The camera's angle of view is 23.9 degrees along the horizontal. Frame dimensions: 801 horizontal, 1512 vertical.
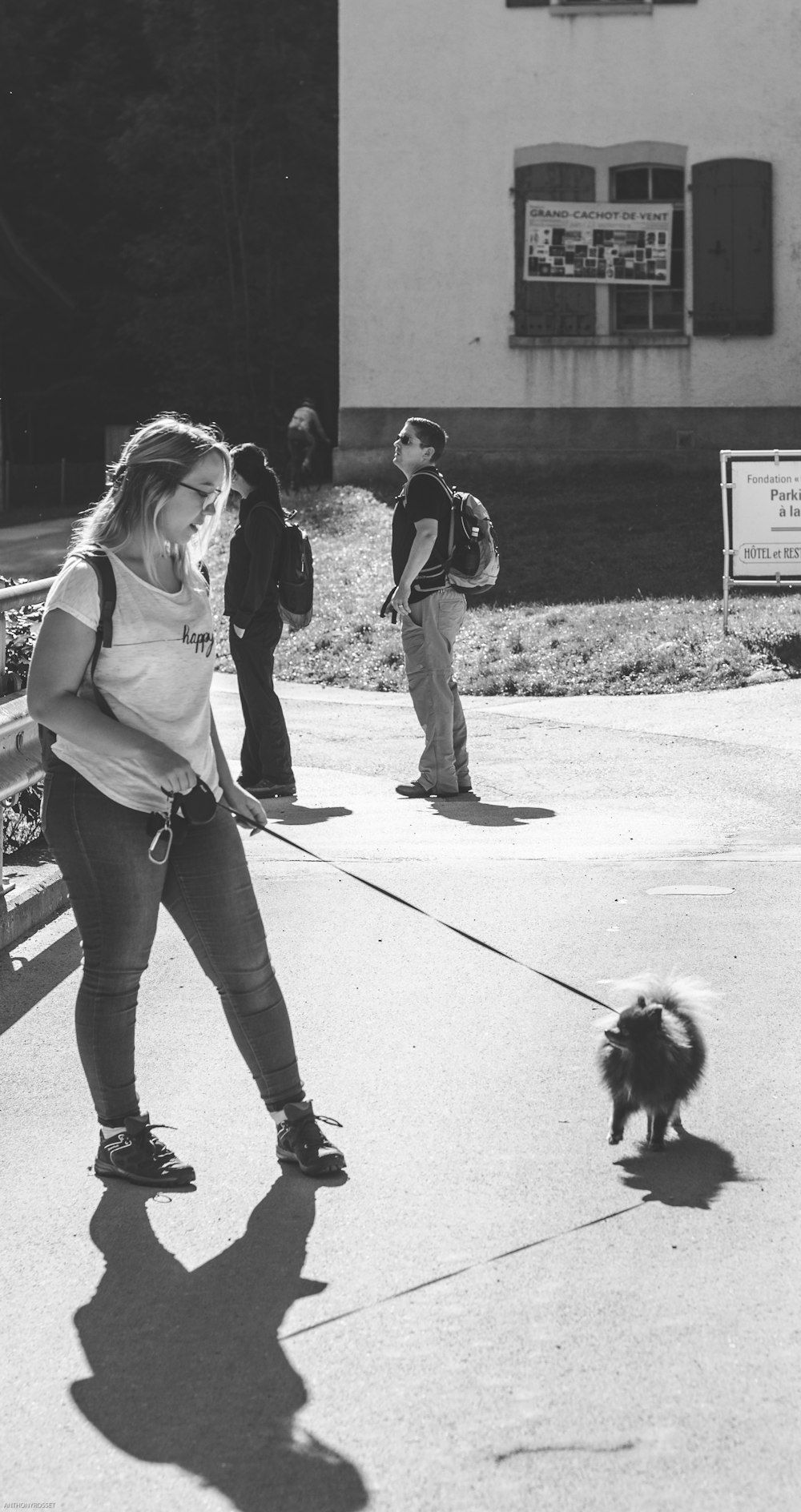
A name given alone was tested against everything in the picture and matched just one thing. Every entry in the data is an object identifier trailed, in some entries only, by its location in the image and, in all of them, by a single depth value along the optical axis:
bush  8.51
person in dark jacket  10.11
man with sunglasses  9.91
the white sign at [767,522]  15.19
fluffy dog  4.73
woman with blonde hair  4.39
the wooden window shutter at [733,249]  23.75
